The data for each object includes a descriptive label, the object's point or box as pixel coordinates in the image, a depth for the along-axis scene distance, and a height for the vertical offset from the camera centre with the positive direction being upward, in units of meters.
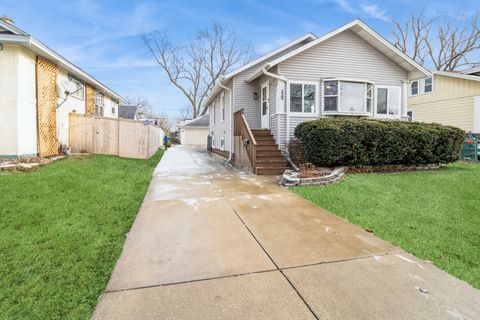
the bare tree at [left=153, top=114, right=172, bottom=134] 54.44 +5.67
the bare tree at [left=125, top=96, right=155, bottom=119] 53.71 +9.06
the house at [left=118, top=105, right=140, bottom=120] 27.86 +3.86
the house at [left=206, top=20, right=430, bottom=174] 10.53 +2.54
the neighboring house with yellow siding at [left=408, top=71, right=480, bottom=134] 15.99 +3.21
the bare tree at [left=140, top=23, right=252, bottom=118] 36.50 +12.71
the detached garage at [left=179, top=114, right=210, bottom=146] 32.72 +2.08
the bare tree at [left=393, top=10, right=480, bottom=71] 27.59 +11.68
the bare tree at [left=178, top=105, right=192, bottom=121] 60.01 +8.11
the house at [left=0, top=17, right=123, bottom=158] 8.16 +1.79
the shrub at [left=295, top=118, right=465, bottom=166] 8.42 +0.22
